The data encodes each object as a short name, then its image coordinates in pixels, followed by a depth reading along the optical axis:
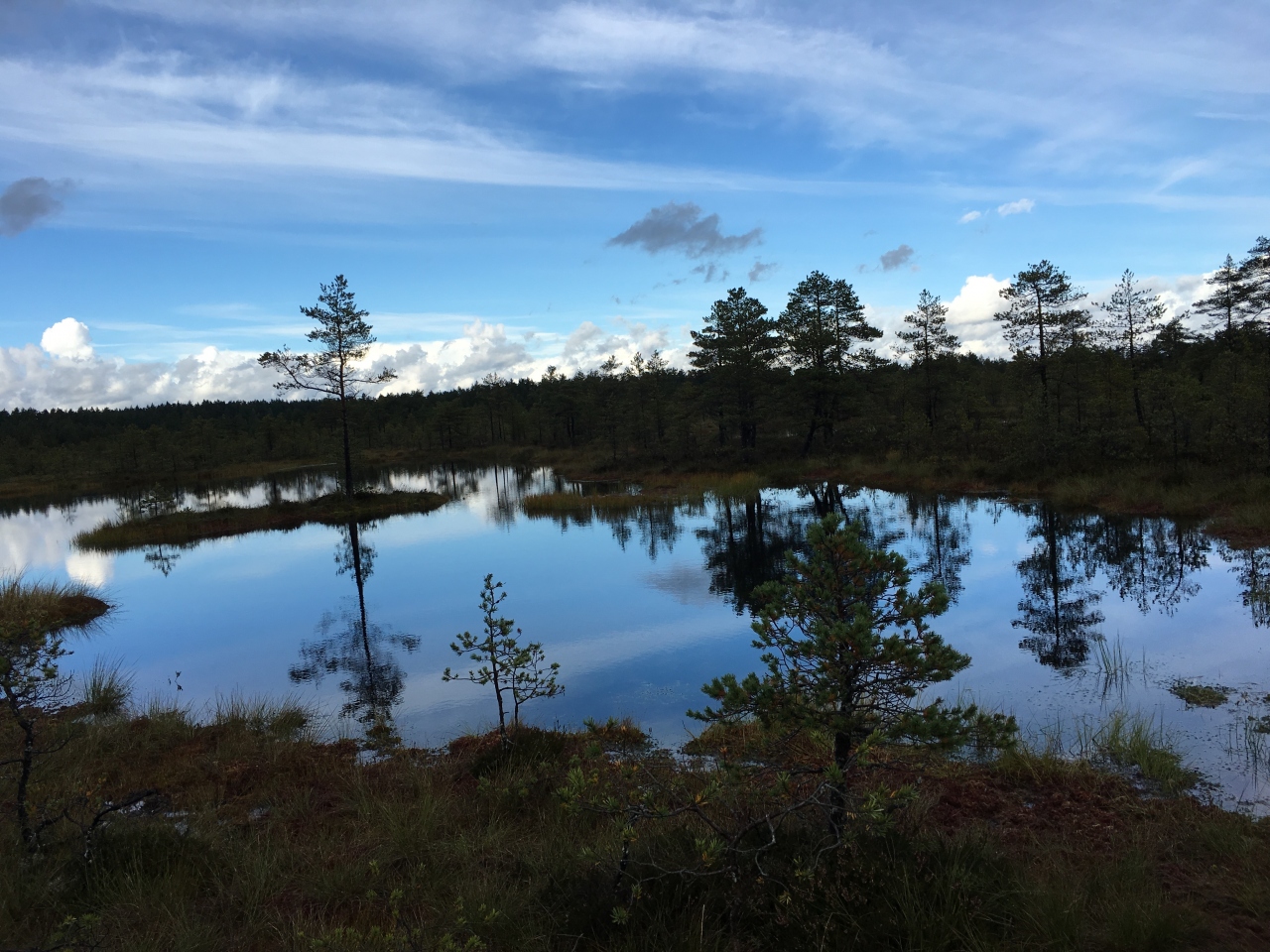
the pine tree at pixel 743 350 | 45.38
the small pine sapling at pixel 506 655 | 7.97
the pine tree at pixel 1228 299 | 39.19
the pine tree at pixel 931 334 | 44.81
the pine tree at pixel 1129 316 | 40.81
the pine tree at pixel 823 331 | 44.03
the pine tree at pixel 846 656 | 4.43
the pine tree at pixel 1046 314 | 36.53
